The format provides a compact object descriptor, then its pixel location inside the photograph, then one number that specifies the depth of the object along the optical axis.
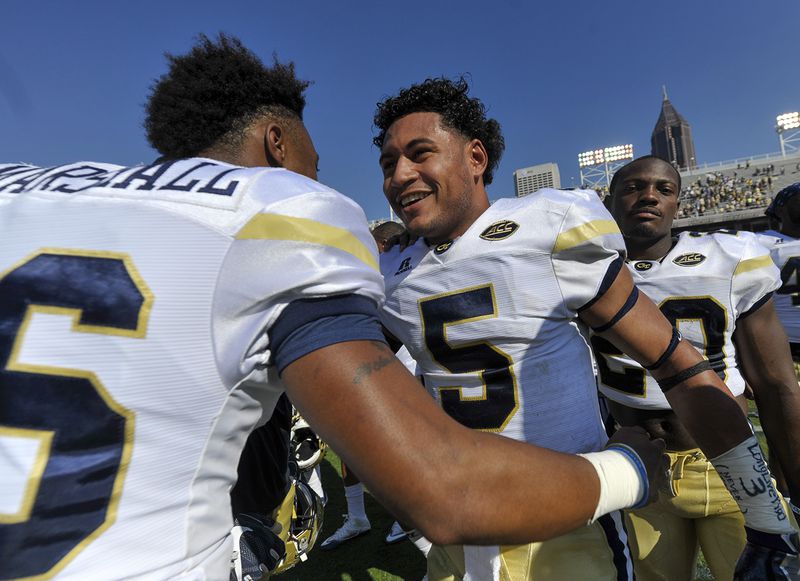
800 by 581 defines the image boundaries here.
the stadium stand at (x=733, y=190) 32.26
